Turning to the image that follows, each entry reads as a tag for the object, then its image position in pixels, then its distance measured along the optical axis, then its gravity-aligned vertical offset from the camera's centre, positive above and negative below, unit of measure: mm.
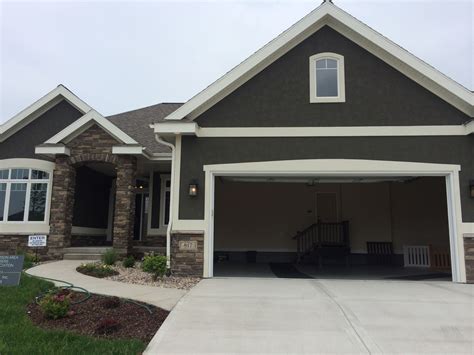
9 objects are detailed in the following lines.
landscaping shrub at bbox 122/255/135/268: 11273 -982
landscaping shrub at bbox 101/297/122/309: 6891 -1283
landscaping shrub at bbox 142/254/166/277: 9547 -873
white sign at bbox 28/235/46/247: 10691 -393
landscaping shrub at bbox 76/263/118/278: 10078 -1090
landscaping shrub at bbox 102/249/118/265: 11418 -865
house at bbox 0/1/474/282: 10008 +2536
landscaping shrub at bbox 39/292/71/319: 6332 -1238
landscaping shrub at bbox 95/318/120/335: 5750 -1412
